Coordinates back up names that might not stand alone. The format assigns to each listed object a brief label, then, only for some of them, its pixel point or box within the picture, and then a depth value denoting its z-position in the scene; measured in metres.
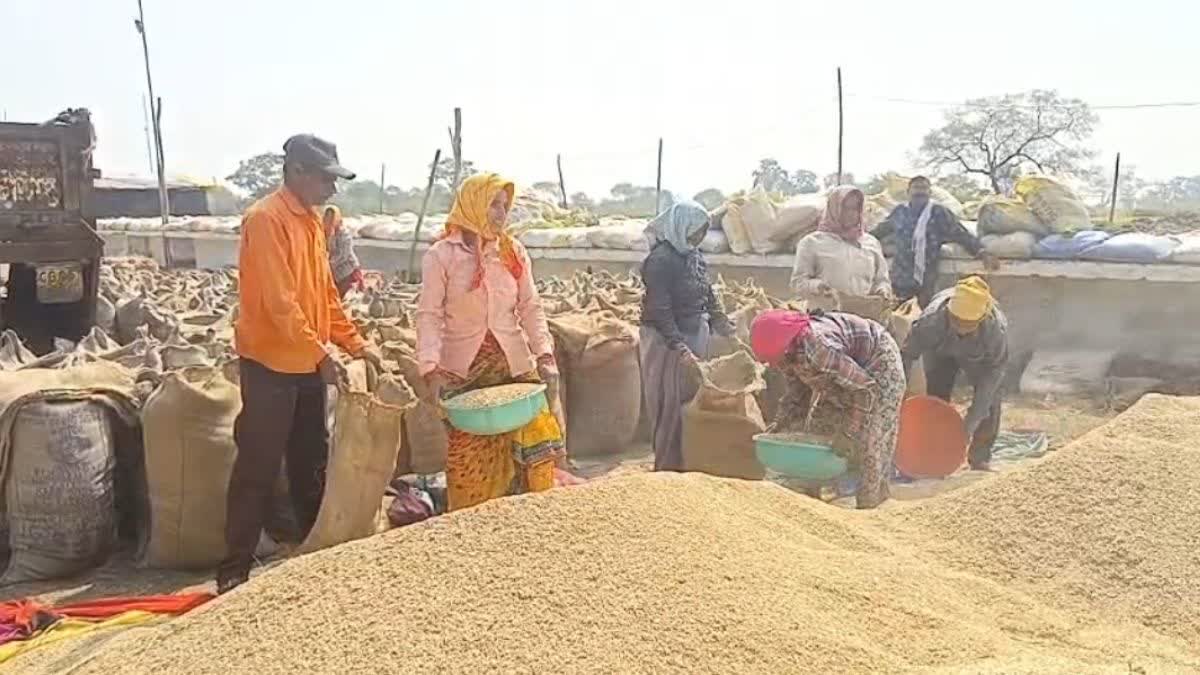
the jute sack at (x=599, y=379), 5.62
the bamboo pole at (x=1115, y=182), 11.26
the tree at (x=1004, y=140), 21.27
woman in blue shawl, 4.61
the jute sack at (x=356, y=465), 3.72
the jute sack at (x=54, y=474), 3.81
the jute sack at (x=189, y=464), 3.92
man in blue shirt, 7.10
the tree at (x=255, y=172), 38.26
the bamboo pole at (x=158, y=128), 18.03
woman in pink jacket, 3.56
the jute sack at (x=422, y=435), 4.77
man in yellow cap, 5.02
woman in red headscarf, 3.76
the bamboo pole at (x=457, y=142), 13.20
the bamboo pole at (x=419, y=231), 12.36
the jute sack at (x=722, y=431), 4.63
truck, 5.33
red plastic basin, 5.14
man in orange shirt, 3.47
